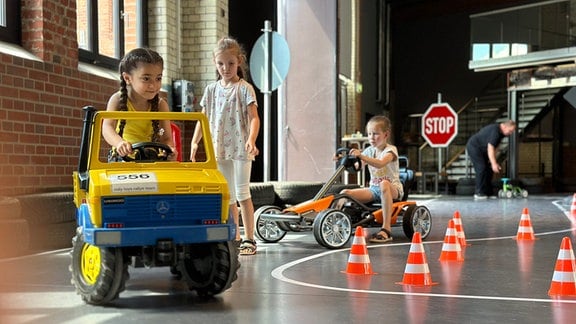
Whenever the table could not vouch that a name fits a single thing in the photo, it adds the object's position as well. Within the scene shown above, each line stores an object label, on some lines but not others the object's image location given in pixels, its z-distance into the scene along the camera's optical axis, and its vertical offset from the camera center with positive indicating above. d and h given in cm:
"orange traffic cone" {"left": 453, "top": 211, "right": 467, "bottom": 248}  561 -78
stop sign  1609 +48
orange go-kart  542 -65
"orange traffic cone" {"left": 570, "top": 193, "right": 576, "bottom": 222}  887 -94
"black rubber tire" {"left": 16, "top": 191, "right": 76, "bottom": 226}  532 -54
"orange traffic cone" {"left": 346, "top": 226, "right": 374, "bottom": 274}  412 -73
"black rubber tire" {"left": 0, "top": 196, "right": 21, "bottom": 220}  489 -49
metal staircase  1831 +85
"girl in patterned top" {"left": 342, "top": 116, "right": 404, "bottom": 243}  585 -29
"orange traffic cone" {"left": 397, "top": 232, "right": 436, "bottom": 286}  373 -72
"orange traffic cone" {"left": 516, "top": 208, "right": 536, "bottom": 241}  603 -82
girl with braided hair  371 +27
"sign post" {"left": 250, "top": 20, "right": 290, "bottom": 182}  712 +90
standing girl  485 +17
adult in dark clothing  1290 -15
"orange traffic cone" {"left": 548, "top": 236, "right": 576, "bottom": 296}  342 -70
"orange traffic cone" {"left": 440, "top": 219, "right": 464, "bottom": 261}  471 -77
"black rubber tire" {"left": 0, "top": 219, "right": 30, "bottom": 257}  484 -72
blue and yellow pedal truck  306 -36
